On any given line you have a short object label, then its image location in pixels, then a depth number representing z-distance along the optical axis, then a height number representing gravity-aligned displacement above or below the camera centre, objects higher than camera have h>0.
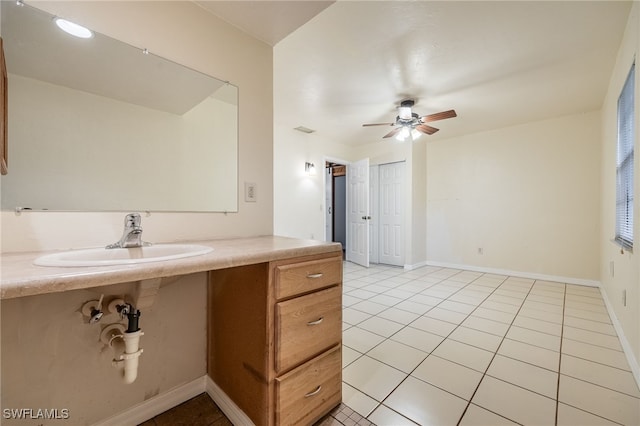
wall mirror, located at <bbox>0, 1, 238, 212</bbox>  1.05 +0.40
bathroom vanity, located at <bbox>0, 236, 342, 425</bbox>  1.10 -0.54
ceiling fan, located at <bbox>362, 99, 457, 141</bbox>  3.00 +1.09
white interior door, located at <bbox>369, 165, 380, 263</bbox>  5.40 -0.08
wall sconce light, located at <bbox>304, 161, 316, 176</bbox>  4.52 +0.72
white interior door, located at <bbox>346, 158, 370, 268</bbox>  4.89 -0.06
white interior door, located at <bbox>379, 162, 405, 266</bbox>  5.00 -0.06
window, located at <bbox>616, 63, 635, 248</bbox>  1.93 +0.37
